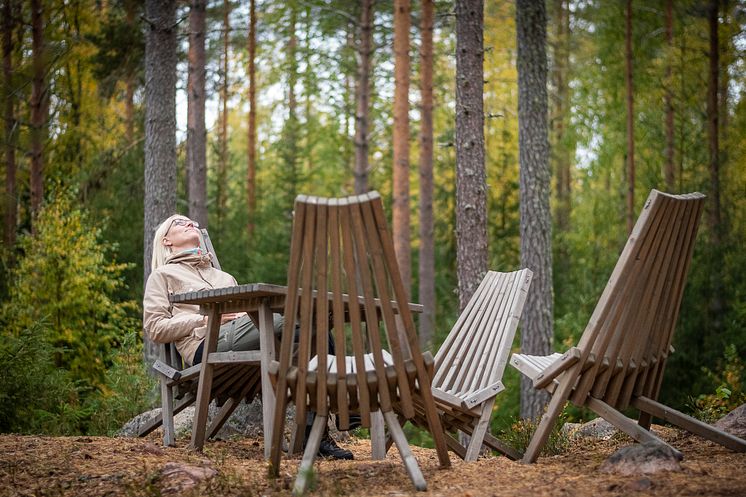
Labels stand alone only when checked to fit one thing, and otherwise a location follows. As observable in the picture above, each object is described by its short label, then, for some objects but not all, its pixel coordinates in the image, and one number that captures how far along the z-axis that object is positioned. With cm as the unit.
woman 516
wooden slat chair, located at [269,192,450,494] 362
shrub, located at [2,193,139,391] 1049
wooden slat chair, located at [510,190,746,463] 429
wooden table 450
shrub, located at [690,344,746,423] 610
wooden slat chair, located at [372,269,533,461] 477
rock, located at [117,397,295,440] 636
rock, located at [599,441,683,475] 378
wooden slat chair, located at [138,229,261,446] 516
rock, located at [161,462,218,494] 398
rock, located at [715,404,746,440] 485
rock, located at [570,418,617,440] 643
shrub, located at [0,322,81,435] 674
